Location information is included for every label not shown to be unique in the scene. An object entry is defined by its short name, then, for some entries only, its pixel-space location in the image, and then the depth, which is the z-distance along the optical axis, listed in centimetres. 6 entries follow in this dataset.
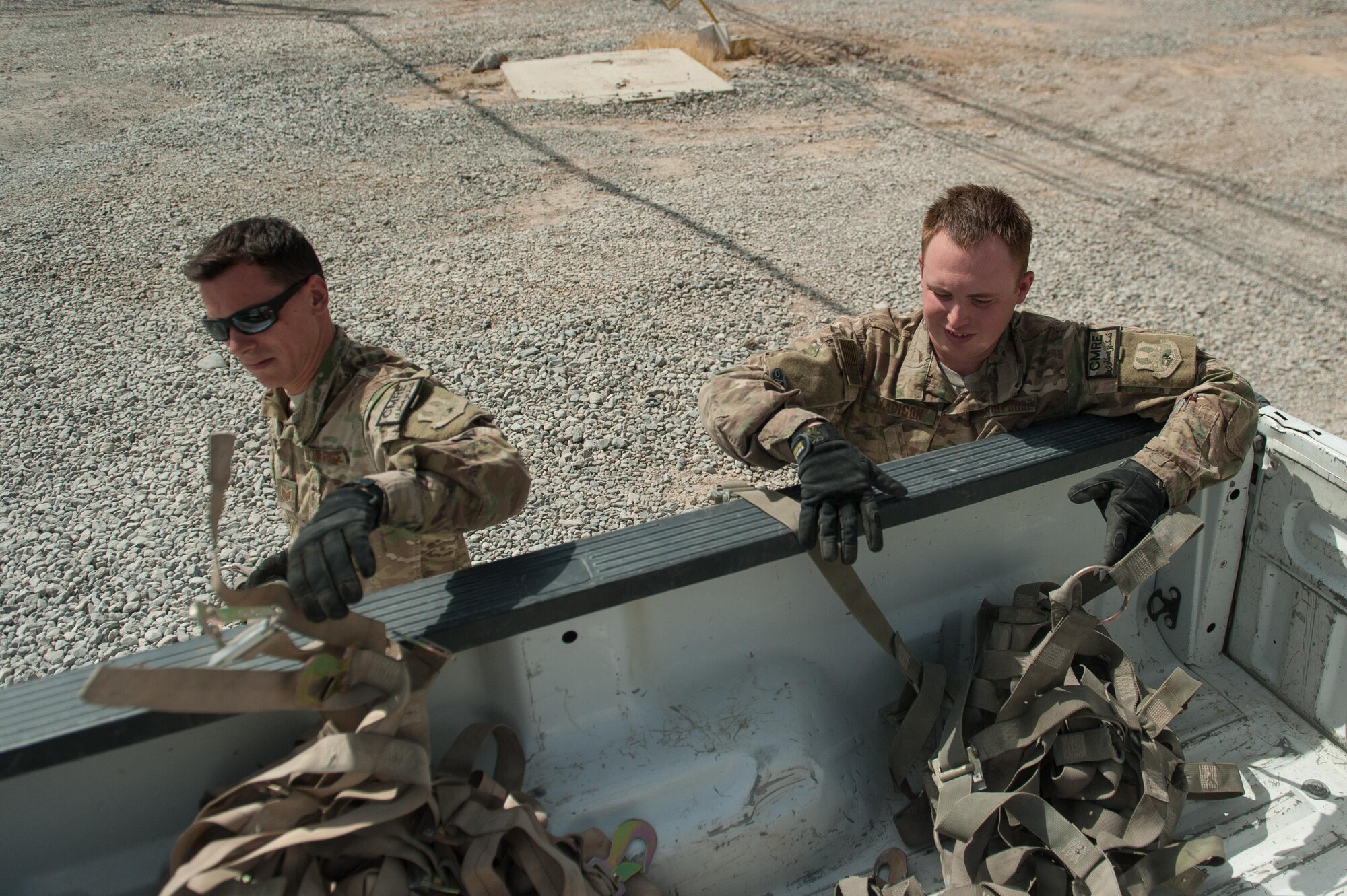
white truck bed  178
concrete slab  969
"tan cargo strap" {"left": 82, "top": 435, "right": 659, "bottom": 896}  156
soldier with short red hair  217
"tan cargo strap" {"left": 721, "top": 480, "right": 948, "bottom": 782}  216
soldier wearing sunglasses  187
